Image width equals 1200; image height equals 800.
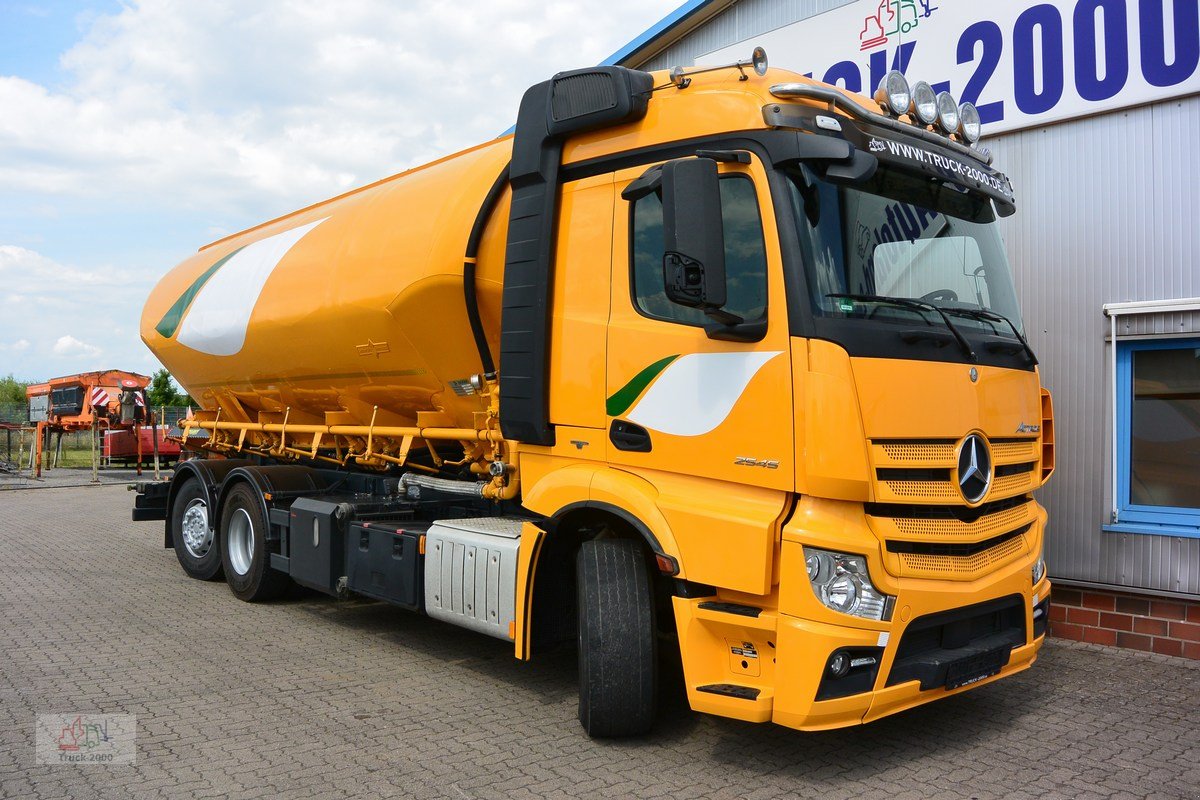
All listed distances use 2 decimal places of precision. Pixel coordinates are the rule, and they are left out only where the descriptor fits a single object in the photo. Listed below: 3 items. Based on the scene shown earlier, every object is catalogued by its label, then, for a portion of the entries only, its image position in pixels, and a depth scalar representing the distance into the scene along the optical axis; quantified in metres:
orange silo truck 3.92
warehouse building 6.17
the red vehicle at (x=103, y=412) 26.28
